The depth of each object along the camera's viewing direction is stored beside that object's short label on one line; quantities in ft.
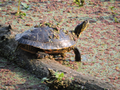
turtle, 23.26
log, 17.48
